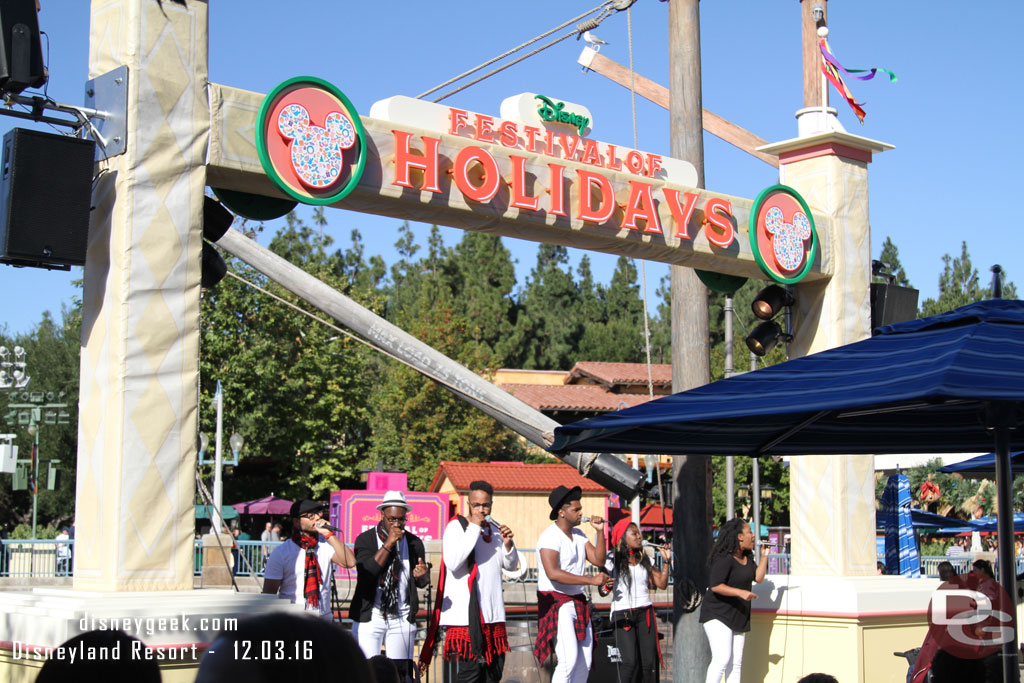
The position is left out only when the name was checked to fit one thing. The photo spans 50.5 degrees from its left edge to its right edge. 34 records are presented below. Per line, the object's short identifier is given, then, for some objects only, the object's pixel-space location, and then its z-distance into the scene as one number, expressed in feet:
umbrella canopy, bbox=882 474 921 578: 46.42
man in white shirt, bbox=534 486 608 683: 25.50
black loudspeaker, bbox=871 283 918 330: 35.50
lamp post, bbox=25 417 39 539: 83.56
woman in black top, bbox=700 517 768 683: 27.91
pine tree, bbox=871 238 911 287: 193.06
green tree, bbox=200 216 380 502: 114.83
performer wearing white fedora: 23.40
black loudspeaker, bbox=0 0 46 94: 19.10
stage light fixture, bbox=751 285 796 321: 34.60
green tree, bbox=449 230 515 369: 177.88
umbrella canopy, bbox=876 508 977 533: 78.21
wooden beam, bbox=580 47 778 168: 38.22
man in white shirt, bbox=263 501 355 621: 28.84
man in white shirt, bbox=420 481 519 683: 24.57
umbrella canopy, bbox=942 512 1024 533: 70.95
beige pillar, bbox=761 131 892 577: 33.27
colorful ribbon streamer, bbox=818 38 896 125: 34.86
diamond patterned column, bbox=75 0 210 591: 20.25
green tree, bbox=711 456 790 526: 141.18
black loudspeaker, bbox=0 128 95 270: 19.17
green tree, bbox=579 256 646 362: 192.03
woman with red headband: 28.12
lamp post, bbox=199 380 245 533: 92.07
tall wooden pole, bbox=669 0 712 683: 30.40
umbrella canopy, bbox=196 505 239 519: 120.16
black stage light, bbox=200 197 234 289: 22.75
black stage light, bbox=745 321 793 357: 33.32
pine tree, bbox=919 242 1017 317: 172.24
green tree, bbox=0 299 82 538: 124.98
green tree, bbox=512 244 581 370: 187.83
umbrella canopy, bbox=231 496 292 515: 119.14
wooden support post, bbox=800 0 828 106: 34.94
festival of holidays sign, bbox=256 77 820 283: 23.48
